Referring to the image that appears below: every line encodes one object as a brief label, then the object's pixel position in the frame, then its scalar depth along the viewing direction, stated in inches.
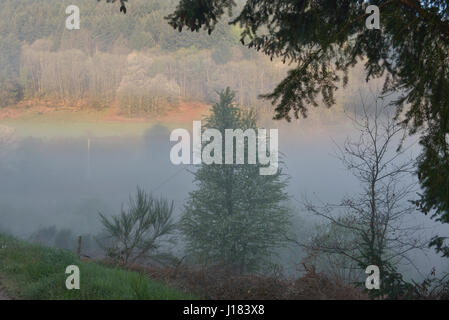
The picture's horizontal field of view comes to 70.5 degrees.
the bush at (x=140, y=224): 476.4
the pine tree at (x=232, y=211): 688.4
